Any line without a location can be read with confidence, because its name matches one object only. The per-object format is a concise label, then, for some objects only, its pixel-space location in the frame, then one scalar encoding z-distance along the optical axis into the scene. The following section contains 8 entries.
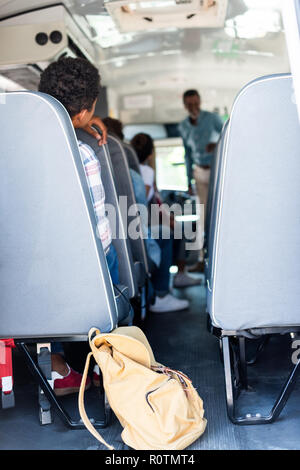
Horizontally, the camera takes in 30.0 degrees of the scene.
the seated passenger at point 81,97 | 2.39
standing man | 6.91
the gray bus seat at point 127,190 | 3.24
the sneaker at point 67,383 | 2.63
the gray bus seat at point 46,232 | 2.07
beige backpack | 1.96
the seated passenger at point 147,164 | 4.61
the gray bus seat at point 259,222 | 2.05
